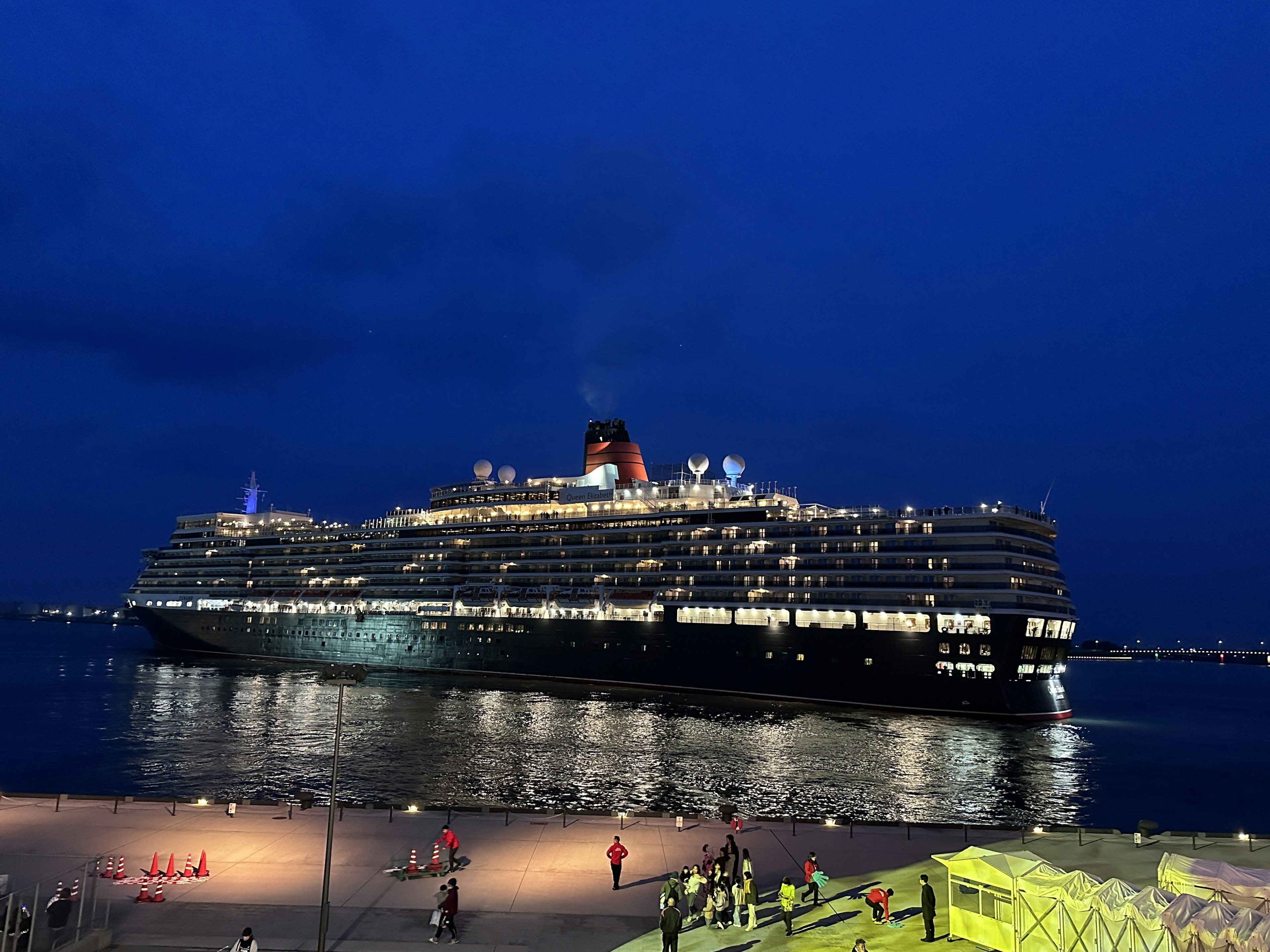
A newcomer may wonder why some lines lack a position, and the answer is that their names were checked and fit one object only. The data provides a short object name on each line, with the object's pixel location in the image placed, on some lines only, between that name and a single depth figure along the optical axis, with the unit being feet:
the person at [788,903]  52.60
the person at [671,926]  46.44
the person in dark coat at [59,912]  45.19
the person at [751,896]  53.78
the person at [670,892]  50.21
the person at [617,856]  60.29
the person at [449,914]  50.06
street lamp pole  46.29
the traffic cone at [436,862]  63.05
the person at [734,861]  60.75
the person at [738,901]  55.67
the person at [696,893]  56.49
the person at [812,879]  58.13
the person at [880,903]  52.85
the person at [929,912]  50.42
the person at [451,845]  63.16
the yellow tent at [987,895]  47.80
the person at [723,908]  54.39
